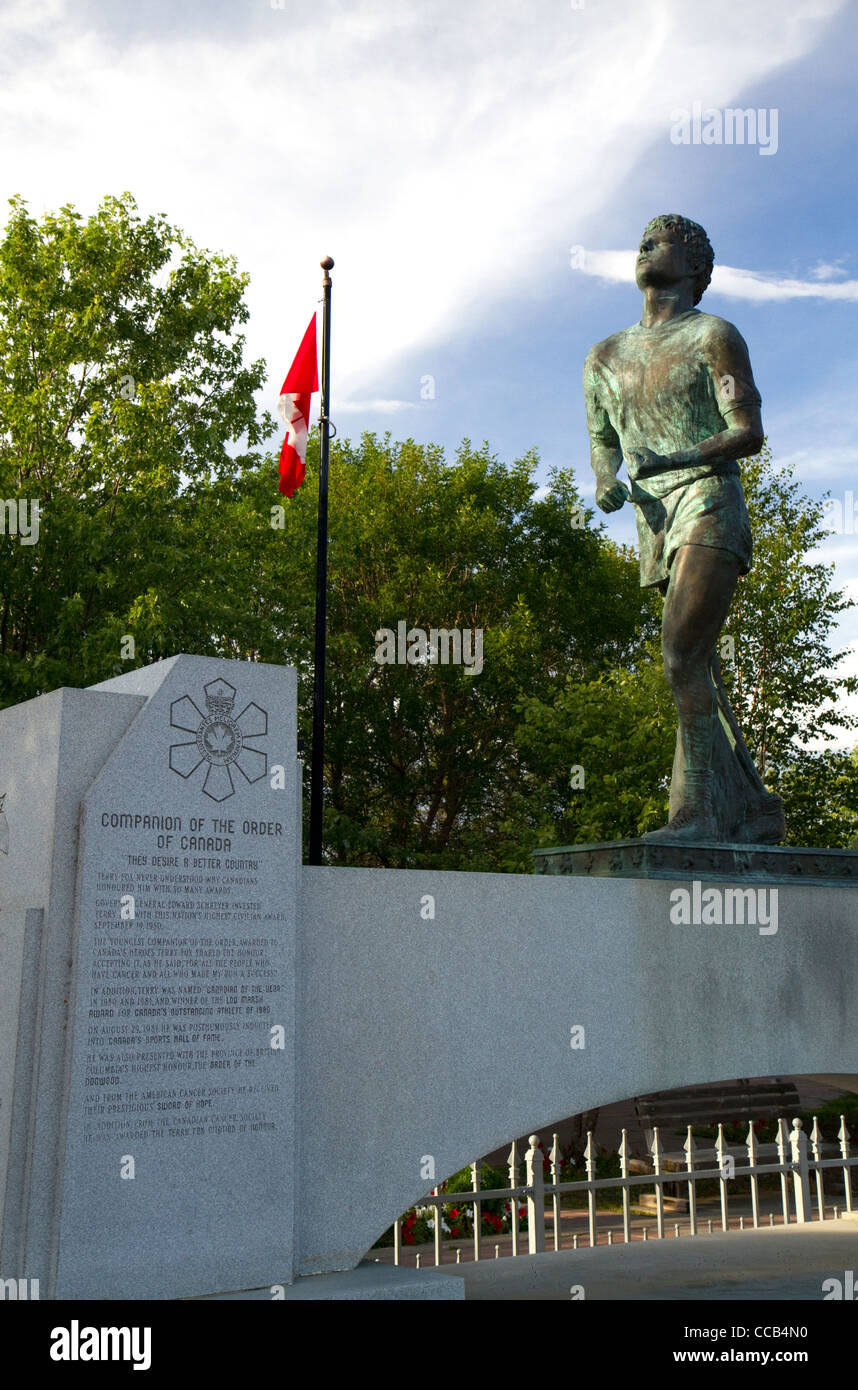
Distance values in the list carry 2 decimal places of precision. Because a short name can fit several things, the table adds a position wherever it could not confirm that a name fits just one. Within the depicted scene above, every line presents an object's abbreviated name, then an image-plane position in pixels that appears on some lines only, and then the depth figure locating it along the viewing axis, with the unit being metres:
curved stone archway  5.82
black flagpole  13.55
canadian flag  13.91
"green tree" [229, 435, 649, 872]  25.23
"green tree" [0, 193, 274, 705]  15.38
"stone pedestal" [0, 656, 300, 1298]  4.93
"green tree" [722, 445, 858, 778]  20.91
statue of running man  7.88
